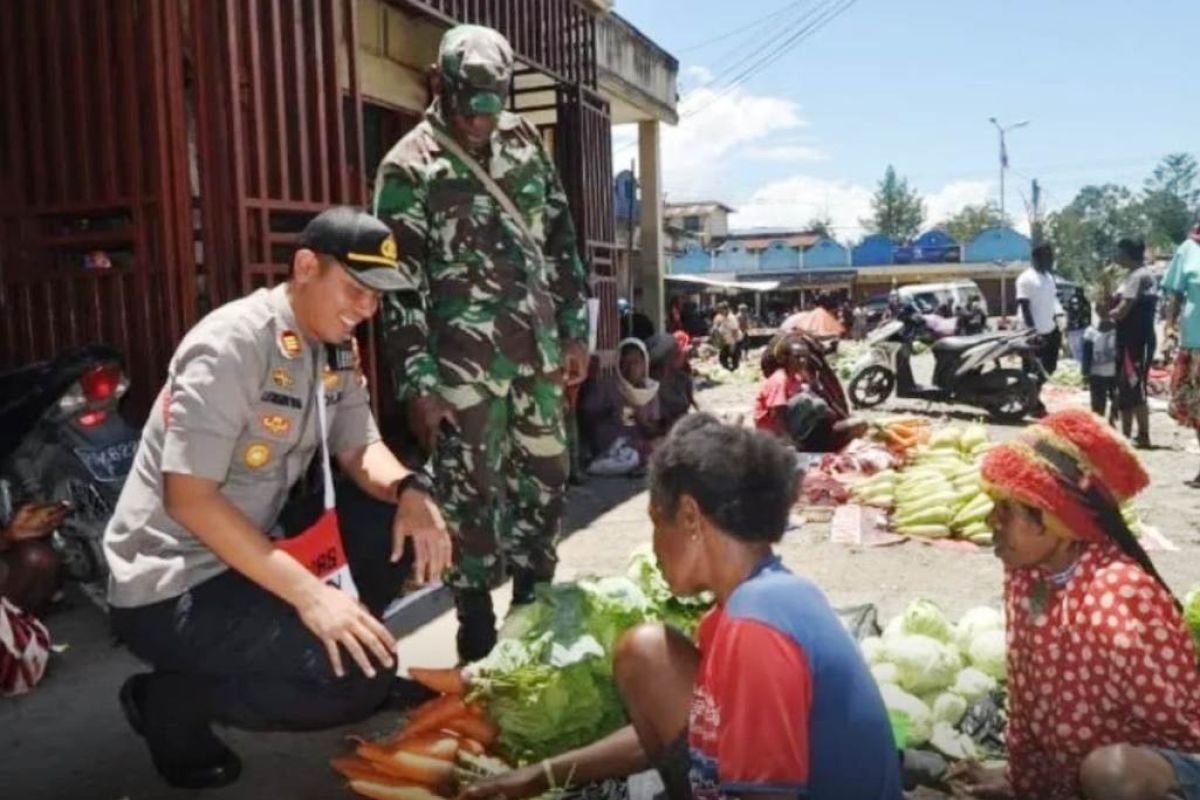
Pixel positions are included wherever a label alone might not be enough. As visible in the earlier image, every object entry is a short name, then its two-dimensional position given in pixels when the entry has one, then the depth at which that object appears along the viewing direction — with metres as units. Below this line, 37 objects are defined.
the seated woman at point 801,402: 7.28
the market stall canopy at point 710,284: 29.45
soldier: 3.53
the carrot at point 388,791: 2.60
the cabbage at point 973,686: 3.19
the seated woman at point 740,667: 1.71
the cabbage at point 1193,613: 3.18
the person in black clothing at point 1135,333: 8.91
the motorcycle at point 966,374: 11.16
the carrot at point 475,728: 2.85
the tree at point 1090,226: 75.19
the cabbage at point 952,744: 2.95
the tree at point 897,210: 85.94
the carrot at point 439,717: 2.81
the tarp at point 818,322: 9.95
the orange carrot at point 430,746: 2.72
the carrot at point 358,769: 2.66
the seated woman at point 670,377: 8.73
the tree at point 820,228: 70.88
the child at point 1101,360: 9.77
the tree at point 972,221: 82.19
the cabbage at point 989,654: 3.37
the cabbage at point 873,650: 3.32
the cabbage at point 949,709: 3.10
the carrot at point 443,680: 2.97
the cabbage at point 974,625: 3.51
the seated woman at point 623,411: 8.16
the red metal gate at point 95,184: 4.29
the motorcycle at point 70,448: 3.93
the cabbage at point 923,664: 3.23
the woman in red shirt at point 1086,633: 2.16
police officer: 2.37
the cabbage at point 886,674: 3.21
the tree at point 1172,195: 89.44
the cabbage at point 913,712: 3.02
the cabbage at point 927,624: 3.53
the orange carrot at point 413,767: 2.65
